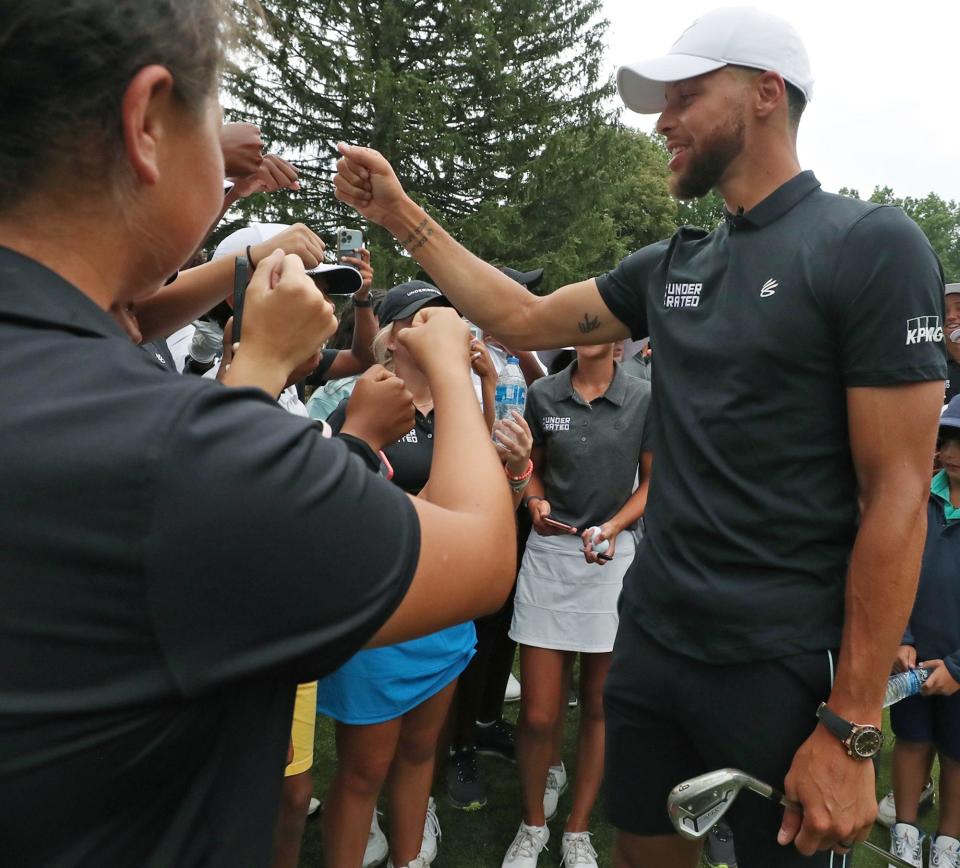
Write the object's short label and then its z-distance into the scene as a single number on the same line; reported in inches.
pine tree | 681.0
